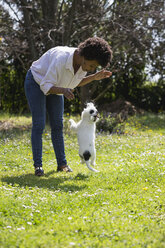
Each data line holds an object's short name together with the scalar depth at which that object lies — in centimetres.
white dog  480
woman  417
